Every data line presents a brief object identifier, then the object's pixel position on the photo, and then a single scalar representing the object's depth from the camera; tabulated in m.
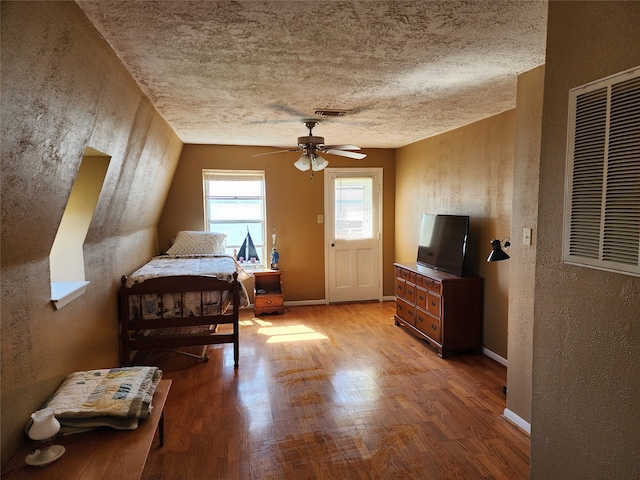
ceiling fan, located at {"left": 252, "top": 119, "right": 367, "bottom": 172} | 3.65
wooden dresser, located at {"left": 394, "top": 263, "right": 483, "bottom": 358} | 3.78
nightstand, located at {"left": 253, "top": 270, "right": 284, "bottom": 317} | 5.25
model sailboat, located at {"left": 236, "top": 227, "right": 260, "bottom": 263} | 5.45
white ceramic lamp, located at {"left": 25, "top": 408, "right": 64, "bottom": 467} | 1.56
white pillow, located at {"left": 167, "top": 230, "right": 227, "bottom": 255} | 4.89
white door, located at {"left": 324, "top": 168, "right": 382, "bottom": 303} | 5.77
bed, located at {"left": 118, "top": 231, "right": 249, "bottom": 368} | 3.34
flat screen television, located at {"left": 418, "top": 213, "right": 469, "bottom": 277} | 3.89
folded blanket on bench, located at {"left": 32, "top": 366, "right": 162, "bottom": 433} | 1.76
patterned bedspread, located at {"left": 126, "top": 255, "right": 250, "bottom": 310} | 3.42
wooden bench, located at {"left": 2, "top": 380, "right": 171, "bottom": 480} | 1.51
